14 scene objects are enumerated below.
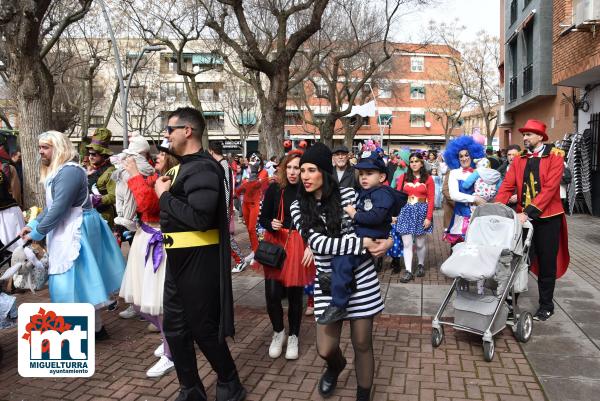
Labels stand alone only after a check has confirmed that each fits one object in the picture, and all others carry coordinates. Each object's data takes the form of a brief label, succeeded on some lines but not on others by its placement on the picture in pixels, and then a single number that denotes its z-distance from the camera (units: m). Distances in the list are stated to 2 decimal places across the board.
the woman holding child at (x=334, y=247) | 3.19
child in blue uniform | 3.14
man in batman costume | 3.13
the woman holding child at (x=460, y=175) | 6.55
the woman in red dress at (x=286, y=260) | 4.26
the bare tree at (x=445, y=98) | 42.91
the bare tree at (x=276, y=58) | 13.04
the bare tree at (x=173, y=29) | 20.27
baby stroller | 4.24
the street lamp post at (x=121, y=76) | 18.58
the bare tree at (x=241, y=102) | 42.03
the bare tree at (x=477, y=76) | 33.66
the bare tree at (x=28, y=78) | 8.39
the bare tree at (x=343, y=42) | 22.44
